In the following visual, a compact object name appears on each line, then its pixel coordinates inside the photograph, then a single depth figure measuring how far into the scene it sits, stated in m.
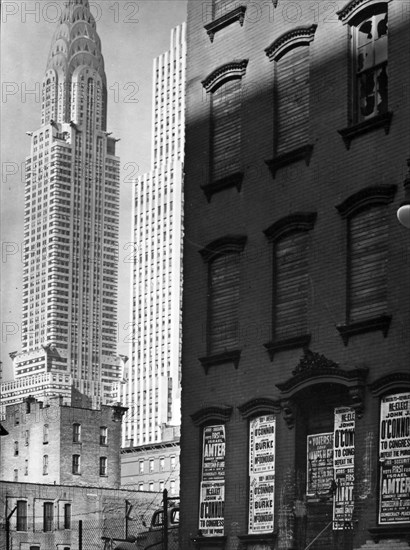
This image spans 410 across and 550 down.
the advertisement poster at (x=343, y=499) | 19.81
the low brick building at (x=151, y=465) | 115.19
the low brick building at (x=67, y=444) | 81.19
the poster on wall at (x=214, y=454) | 23.08
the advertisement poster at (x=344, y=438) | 20.02
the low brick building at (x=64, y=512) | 68.44
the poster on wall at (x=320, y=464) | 20.48
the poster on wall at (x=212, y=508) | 22.86
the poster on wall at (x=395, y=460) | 18.67
